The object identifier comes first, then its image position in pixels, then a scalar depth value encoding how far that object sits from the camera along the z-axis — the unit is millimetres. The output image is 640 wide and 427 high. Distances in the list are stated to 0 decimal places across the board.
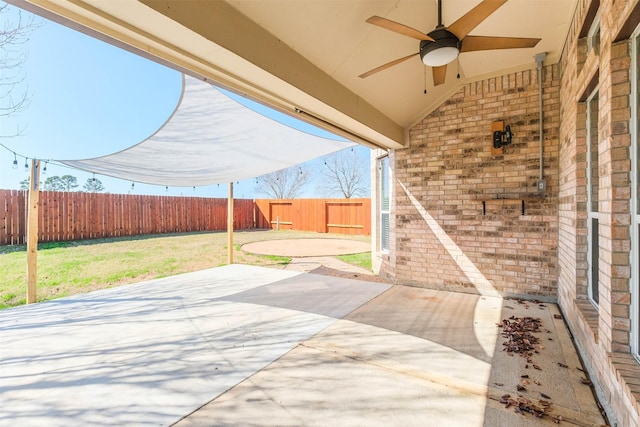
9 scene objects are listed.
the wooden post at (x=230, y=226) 6918
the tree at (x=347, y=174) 24198
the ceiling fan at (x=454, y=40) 2196
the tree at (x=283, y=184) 26891
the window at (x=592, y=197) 2682
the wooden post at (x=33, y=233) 4109
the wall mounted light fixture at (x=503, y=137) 4118
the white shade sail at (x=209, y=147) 3648
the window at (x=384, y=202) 5879
